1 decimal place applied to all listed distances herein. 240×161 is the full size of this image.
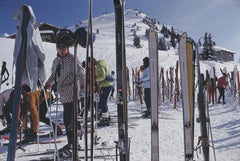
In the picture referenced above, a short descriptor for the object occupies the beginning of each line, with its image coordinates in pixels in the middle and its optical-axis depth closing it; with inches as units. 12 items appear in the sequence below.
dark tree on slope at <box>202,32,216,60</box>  1847.1
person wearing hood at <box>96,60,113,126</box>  221.6
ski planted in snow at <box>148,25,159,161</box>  131.3
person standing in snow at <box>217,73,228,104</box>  486.3
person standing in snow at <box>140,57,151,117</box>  261.9
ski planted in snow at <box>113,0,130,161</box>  120.5
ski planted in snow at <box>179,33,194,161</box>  136.6
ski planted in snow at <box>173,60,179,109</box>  528.5
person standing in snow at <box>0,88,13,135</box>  206.5
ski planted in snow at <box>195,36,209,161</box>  139.9
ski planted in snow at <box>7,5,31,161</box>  104.7
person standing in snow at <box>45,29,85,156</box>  146.2
